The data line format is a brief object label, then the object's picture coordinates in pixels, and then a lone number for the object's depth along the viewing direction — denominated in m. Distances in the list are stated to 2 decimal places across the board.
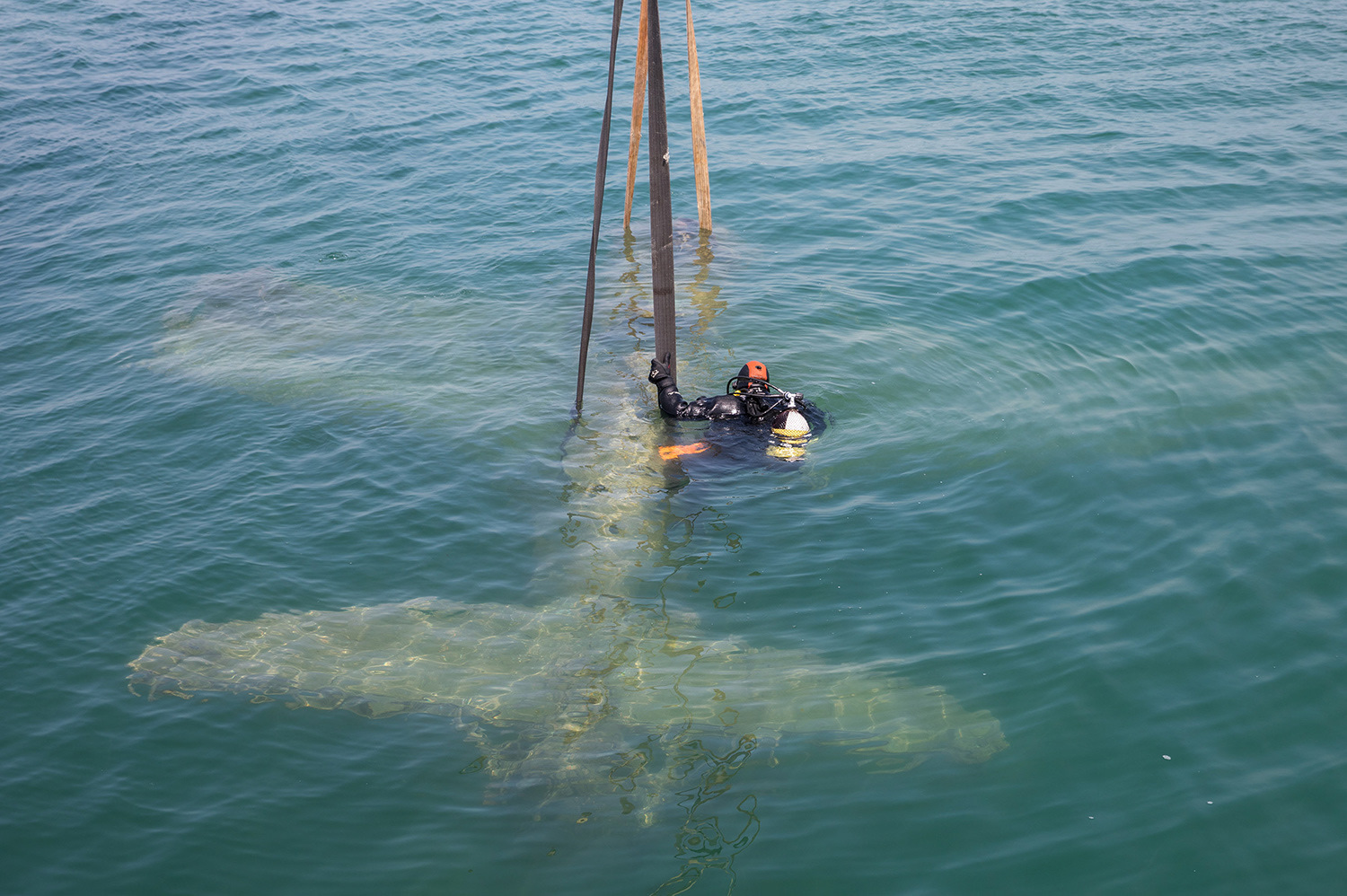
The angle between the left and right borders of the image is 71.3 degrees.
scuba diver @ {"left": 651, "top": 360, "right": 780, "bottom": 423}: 9.79
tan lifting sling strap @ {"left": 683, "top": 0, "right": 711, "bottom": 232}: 14.18
